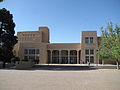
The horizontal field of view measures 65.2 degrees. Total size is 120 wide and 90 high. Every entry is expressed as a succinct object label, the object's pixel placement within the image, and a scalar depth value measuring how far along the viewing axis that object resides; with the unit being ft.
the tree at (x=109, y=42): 56.19
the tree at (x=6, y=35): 65.58
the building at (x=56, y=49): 107.17
